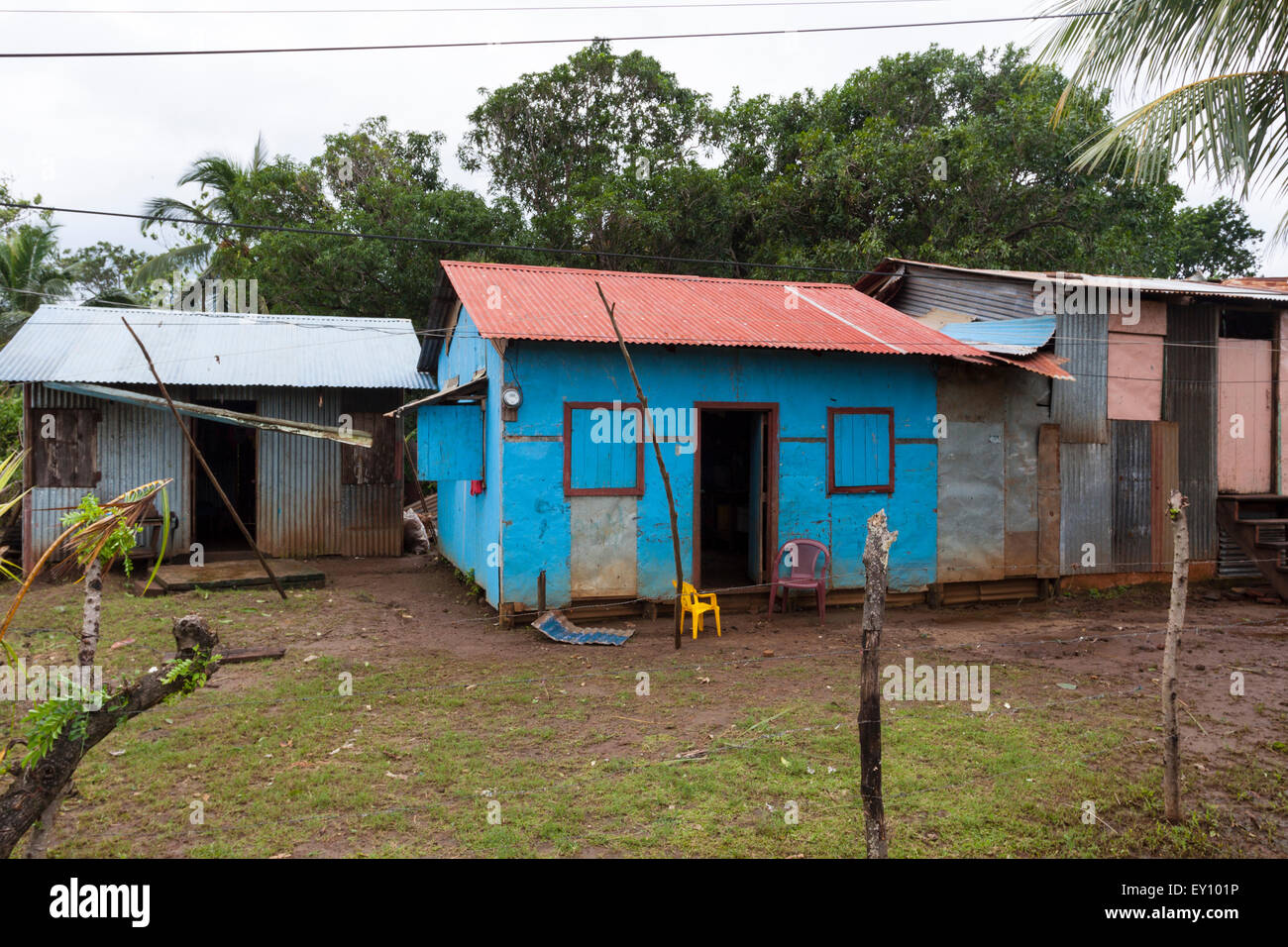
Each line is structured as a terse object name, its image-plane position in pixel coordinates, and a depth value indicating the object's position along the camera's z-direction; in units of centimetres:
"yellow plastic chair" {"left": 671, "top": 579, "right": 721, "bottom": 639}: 938
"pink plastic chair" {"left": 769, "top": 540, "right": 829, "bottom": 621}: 1016
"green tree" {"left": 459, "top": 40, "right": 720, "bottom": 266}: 2148
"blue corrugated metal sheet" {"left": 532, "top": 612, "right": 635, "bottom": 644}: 896
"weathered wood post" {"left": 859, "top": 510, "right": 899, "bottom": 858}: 391
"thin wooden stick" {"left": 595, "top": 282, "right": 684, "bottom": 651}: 816
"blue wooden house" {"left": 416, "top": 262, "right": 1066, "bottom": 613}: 959
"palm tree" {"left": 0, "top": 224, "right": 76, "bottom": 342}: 2148
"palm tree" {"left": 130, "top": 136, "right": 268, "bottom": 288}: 2292
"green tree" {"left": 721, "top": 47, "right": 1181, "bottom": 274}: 1886
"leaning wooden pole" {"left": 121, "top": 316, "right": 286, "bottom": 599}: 998
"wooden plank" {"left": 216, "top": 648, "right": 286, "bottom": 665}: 816
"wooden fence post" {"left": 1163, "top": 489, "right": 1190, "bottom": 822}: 478
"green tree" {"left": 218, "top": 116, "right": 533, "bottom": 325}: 1989
